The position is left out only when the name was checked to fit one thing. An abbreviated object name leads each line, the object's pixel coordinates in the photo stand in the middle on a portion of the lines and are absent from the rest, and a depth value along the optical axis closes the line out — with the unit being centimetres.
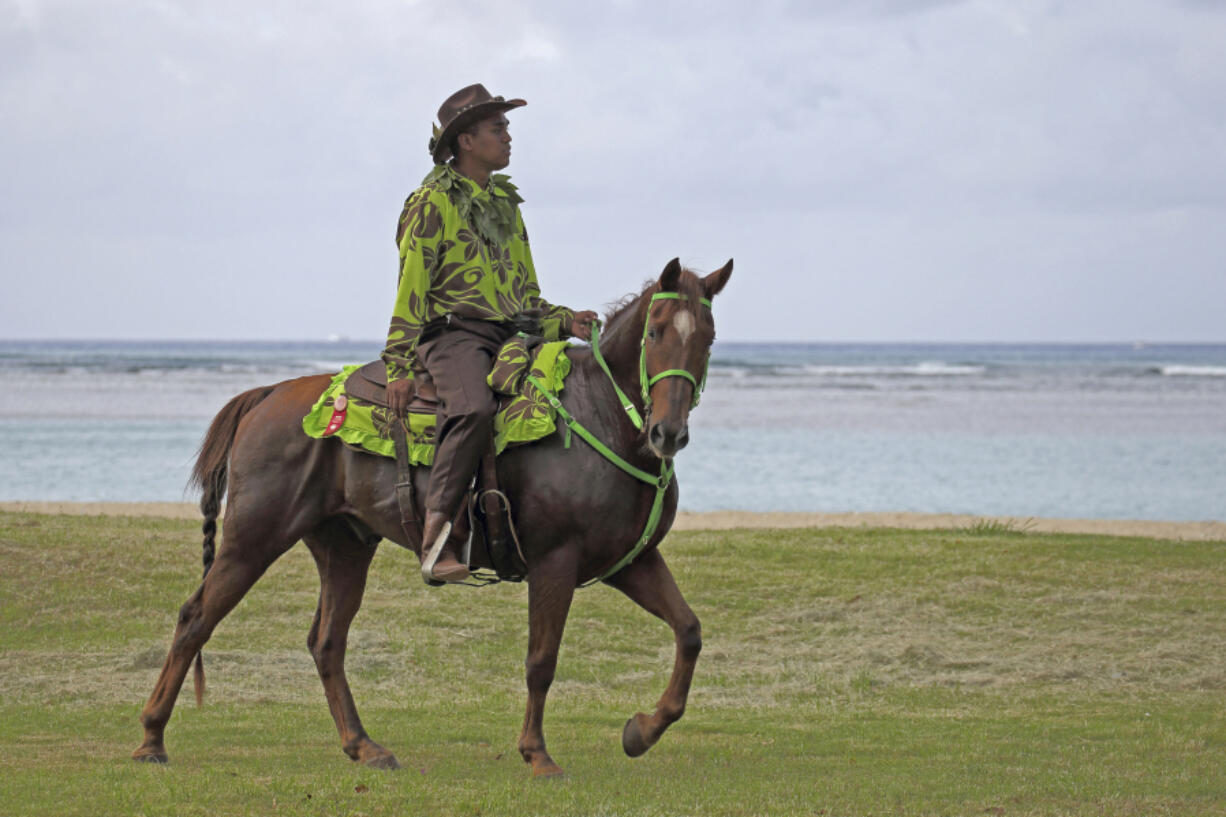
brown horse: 1212
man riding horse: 1262
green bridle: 1172
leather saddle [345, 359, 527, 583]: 1277
